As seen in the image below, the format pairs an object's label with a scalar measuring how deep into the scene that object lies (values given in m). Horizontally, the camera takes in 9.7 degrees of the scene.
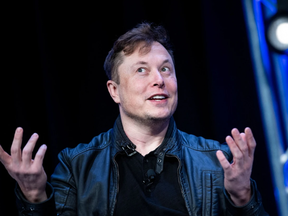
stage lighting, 3.64
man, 3.74
